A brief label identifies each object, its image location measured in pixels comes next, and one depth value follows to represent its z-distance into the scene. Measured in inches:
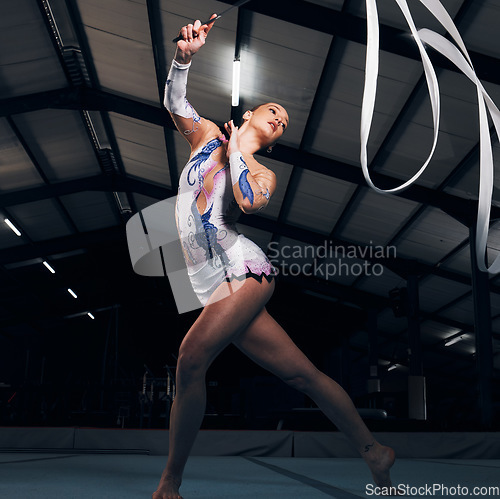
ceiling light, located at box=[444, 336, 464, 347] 694.5
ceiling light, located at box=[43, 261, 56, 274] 684.1
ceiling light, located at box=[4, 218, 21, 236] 522.0
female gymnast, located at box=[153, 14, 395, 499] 58.7
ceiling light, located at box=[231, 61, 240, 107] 283.8
